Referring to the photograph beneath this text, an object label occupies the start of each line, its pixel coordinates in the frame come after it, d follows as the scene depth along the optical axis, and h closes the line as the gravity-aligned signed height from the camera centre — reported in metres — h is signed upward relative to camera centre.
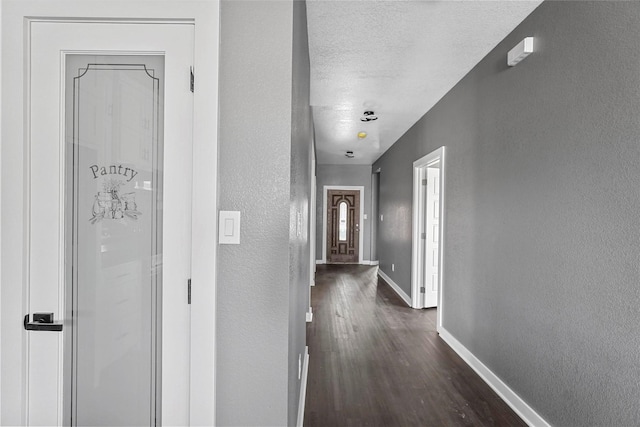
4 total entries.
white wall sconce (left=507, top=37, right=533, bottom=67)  2.23 +1.03
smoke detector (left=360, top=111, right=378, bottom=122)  4.50 +1.23
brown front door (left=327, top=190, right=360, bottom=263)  9.20 -0.33
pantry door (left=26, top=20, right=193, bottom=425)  1.37 -0.05
